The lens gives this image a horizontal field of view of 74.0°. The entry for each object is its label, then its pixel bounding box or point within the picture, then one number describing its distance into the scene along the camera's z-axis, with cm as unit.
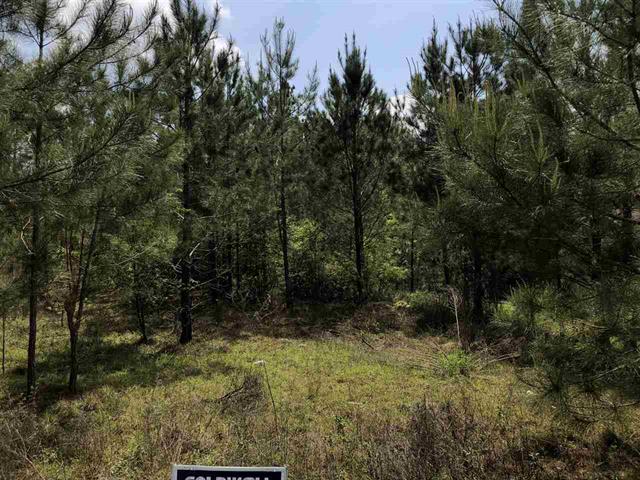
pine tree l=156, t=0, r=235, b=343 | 1071
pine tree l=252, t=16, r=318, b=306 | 1507
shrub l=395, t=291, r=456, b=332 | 1359
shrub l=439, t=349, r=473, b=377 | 814
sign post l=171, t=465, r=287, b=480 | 253
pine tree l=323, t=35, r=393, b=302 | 1470
